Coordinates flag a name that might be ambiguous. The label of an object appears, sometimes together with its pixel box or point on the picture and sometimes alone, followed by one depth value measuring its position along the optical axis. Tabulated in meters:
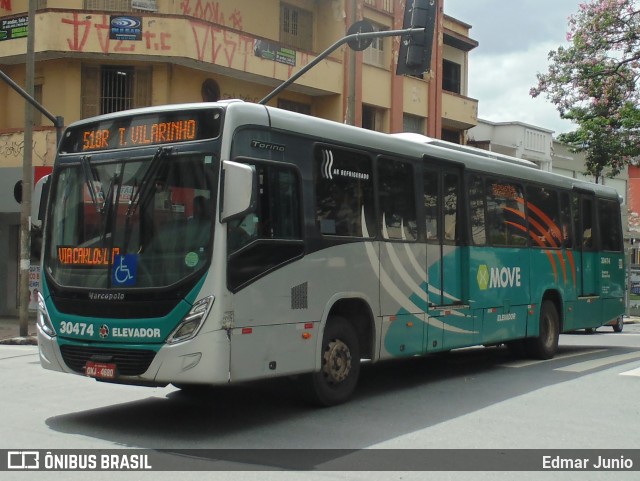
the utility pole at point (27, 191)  18.45
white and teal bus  7.81
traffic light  15.04
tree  25.75
